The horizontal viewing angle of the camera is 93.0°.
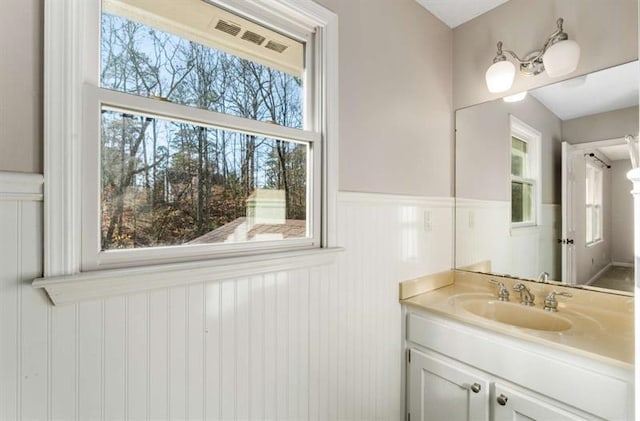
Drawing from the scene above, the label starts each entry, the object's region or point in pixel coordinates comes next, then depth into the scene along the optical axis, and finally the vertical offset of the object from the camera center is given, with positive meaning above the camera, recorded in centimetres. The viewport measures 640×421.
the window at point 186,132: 74 +25
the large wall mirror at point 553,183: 136 +15
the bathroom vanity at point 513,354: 100 -54
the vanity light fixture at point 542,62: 140 +74
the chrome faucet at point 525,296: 154 -43
